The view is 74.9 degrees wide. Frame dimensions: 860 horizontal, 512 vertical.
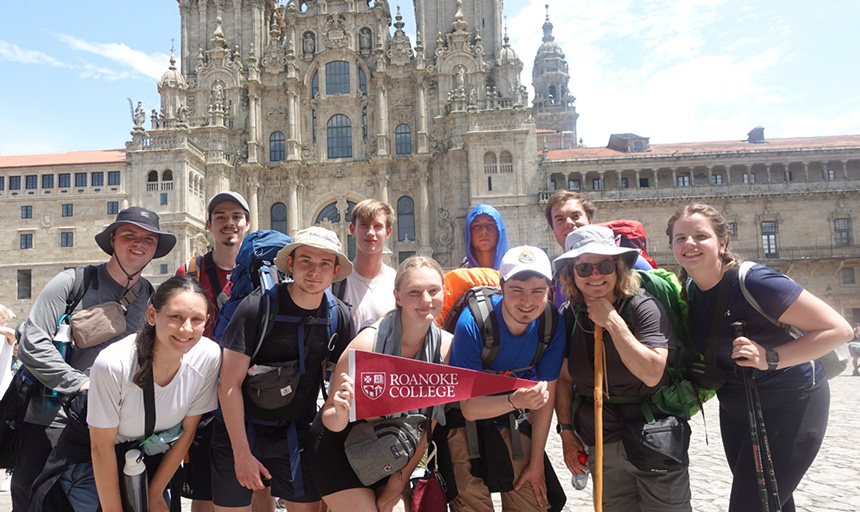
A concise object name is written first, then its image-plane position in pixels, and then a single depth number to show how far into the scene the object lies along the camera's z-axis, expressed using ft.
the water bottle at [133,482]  12.03
